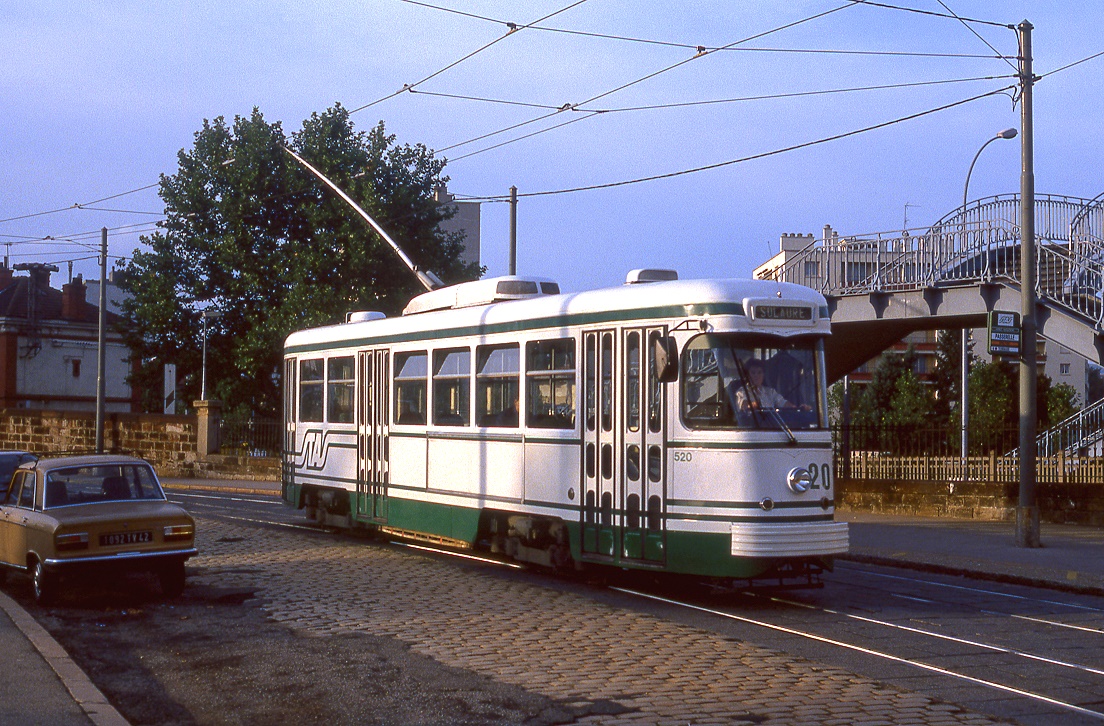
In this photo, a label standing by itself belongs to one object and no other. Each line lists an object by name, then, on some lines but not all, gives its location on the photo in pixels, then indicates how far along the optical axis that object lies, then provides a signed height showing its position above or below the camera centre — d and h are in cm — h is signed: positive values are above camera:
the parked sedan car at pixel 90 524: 1263 -85
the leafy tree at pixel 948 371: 7091 +351
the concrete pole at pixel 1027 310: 1889 +181
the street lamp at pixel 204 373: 4259 +198
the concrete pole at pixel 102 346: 3753 +256
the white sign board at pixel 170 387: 4041 +147
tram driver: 1243 +40
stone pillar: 4072 +23
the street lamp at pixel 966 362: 2850 +204
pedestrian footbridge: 2227 +286
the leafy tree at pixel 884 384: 7356 +293
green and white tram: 1231 +10
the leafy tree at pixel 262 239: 4169 +619
